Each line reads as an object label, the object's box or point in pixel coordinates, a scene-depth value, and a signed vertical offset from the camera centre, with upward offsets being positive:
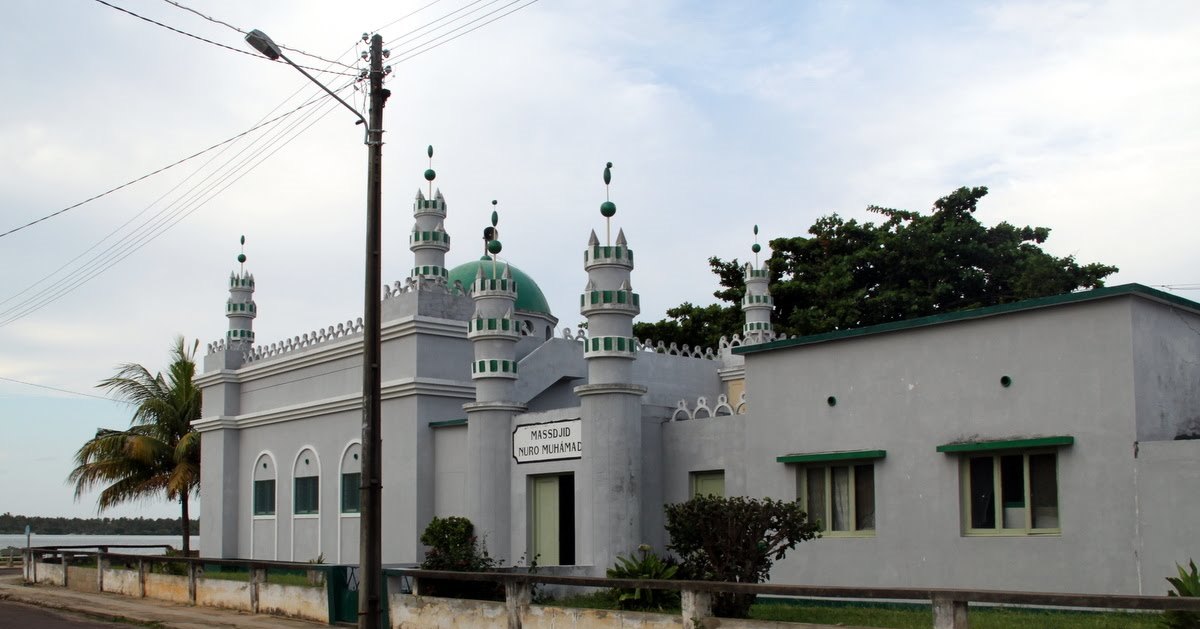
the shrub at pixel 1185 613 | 11.15 -1.58
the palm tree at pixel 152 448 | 36.66 +0.19
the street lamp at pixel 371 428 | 14.55 +0.30
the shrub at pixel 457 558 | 18.73 -1.84
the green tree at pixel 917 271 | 37.31 +5.59
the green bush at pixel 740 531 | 15.55 -1.08
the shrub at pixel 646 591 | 16.00 -1.87
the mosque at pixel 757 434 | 15.13 +0.24
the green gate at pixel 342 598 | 19.00 -2.31
